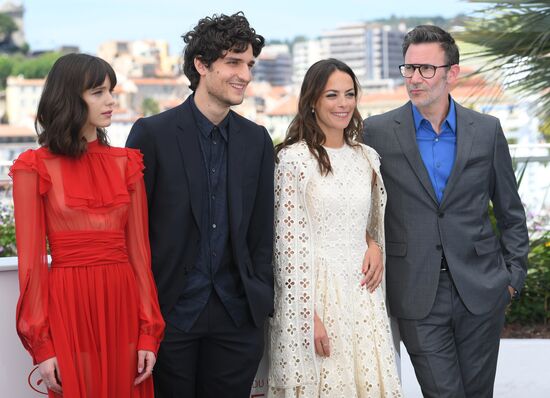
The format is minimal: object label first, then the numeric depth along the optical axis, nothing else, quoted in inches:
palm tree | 214.1
